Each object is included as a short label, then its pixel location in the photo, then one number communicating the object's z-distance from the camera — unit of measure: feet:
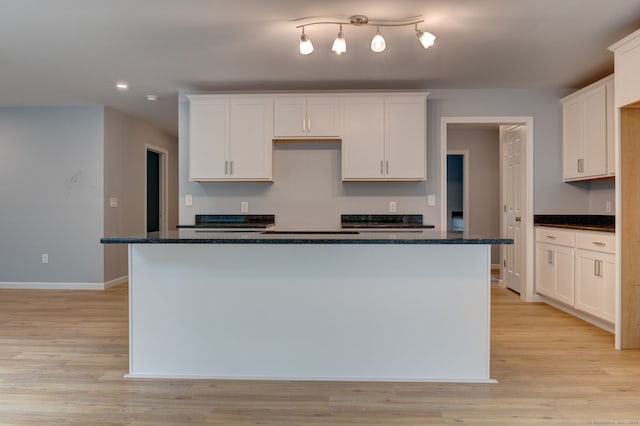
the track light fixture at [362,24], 9.15
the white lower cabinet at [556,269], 13.01
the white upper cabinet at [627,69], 9.51
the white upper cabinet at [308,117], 14.53
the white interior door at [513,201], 16.08
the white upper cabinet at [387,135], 14.43
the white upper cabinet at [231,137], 14.64
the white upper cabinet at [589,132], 12.51
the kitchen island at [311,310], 8.17
